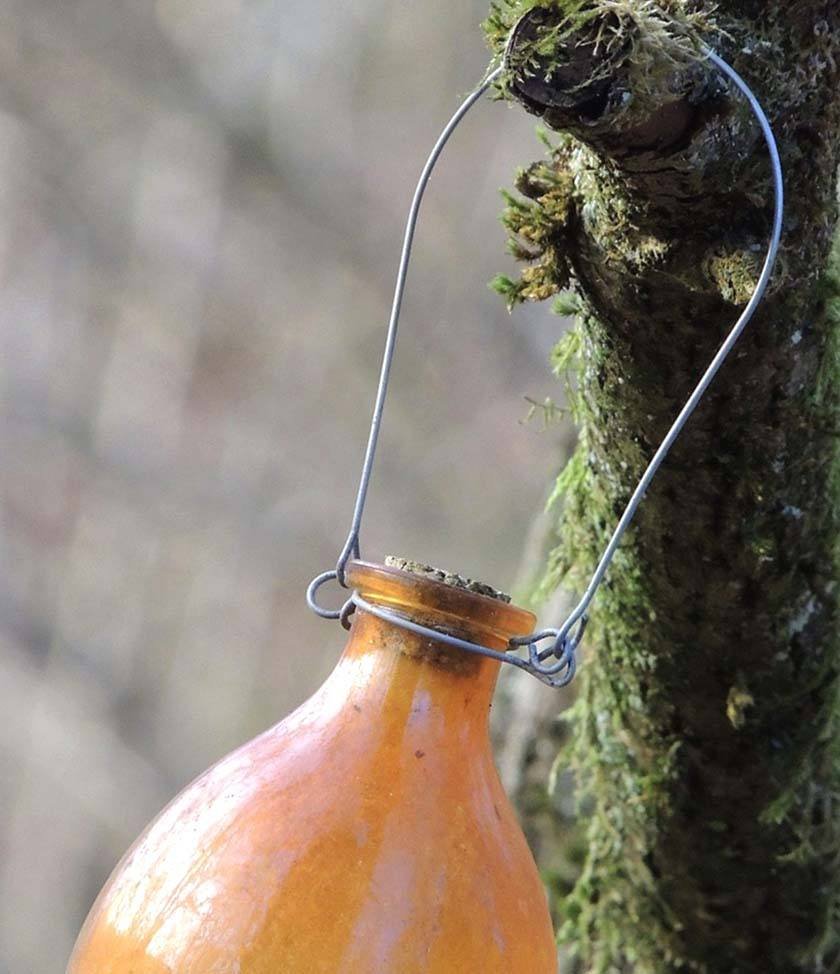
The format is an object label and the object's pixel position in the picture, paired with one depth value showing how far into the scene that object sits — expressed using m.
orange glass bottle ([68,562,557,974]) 1.53
